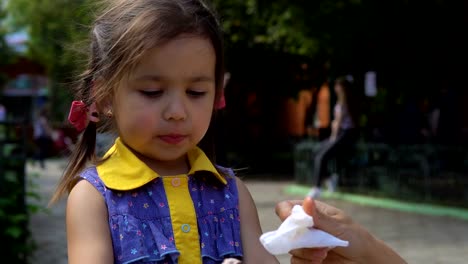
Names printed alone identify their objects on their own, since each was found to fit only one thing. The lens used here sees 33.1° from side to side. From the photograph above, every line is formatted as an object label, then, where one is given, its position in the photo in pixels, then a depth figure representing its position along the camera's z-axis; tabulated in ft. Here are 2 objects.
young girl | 5.58
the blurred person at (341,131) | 36.09
